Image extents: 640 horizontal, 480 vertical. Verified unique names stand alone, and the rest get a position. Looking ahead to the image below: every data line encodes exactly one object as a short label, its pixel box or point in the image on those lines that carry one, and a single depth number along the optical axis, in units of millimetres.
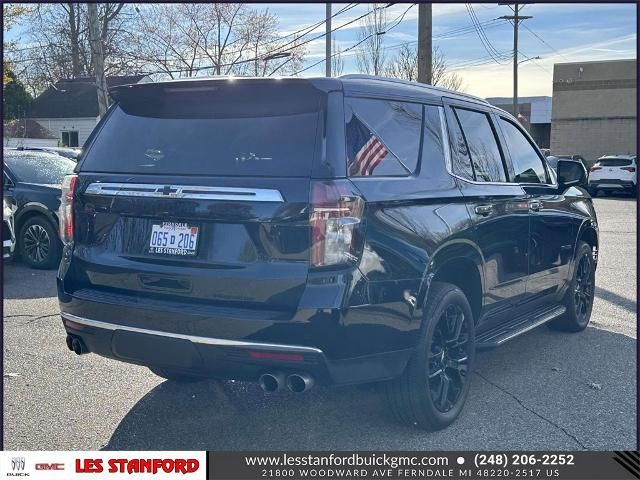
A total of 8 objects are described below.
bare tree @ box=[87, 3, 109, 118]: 19688
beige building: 35438
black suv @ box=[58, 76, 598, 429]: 3471
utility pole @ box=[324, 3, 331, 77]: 15529
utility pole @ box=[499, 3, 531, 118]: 27266
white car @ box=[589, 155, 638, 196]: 25594
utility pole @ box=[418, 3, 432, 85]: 13594
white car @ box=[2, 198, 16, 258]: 8570
